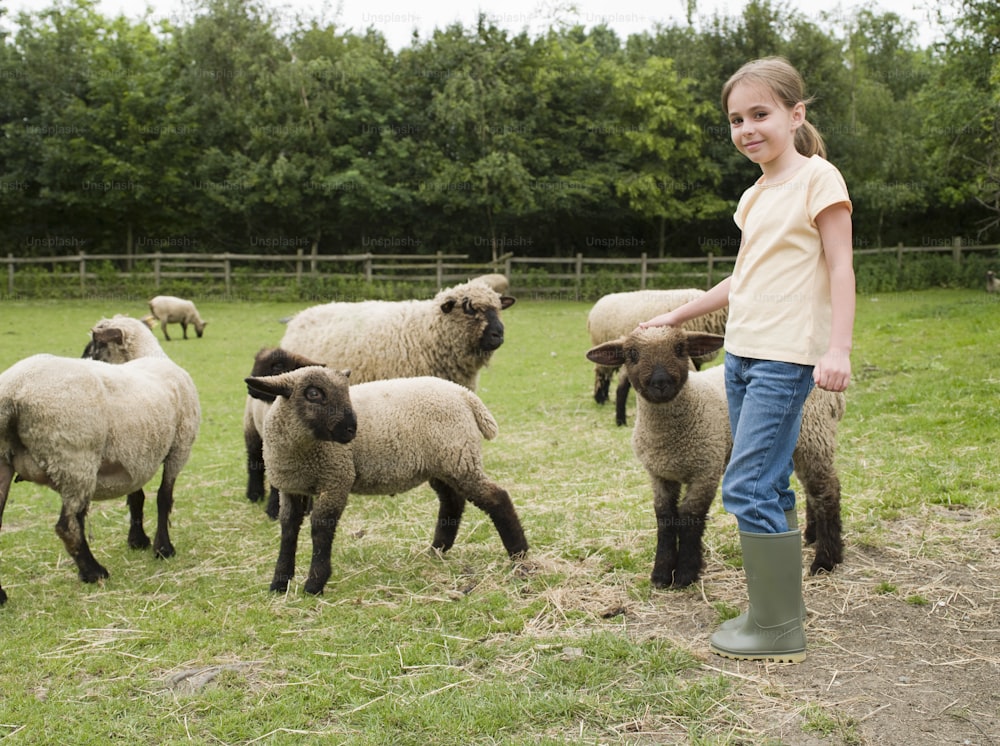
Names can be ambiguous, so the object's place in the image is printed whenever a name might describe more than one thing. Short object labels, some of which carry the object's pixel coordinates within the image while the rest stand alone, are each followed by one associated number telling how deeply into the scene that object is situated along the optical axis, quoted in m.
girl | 3.40
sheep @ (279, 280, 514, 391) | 8.01
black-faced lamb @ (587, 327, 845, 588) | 4.61
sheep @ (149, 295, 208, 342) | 19.89
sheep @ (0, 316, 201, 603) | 5.05
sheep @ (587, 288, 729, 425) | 11.38
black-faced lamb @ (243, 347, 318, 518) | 5.74
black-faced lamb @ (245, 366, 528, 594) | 4.87
